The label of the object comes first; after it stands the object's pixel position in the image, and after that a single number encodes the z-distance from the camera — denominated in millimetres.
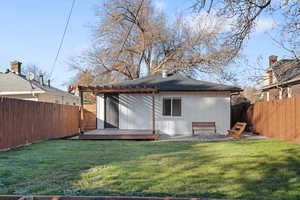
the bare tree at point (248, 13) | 6578
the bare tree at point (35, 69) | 44025
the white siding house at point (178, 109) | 12859
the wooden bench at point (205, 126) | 12559
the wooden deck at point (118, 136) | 11086
